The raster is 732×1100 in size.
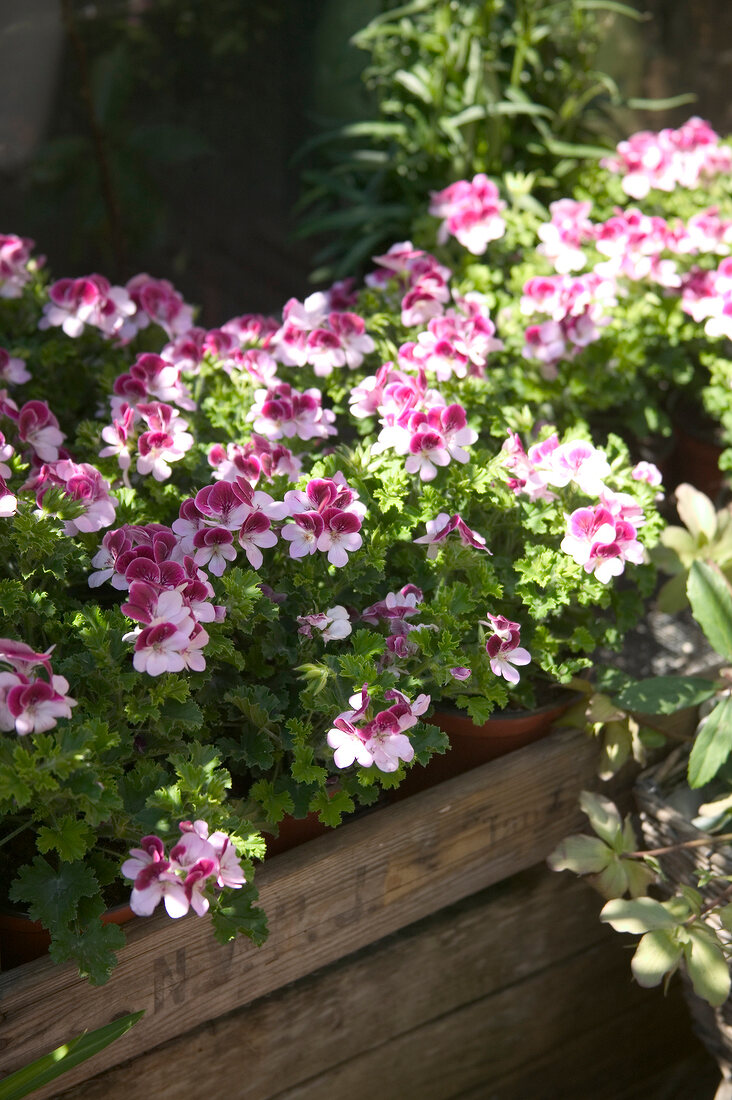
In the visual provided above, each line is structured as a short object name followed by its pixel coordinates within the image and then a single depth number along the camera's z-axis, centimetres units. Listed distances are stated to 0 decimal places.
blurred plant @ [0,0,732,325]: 247
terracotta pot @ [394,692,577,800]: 153
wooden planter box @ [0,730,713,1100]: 127
